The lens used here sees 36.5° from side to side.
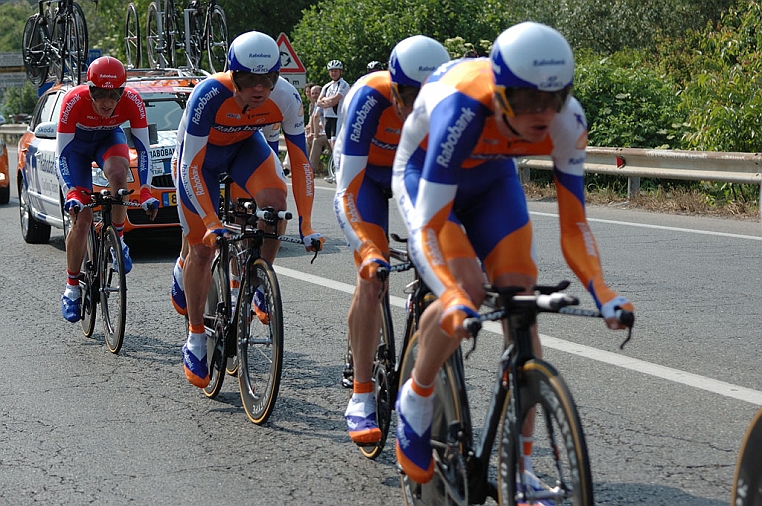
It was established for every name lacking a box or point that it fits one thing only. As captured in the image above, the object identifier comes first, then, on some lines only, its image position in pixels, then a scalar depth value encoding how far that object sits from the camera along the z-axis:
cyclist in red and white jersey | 8.27
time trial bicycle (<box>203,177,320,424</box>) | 5.88
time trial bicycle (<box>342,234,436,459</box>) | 5.12
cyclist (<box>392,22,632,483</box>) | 3.54
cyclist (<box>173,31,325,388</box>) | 6.11
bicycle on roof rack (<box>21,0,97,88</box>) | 17.27
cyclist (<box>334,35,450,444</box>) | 4.88
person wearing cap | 20.75
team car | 12.23
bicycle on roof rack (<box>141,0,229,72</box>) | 18.80
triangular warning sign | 22.55
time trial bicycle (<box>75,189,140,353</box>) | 7.89
